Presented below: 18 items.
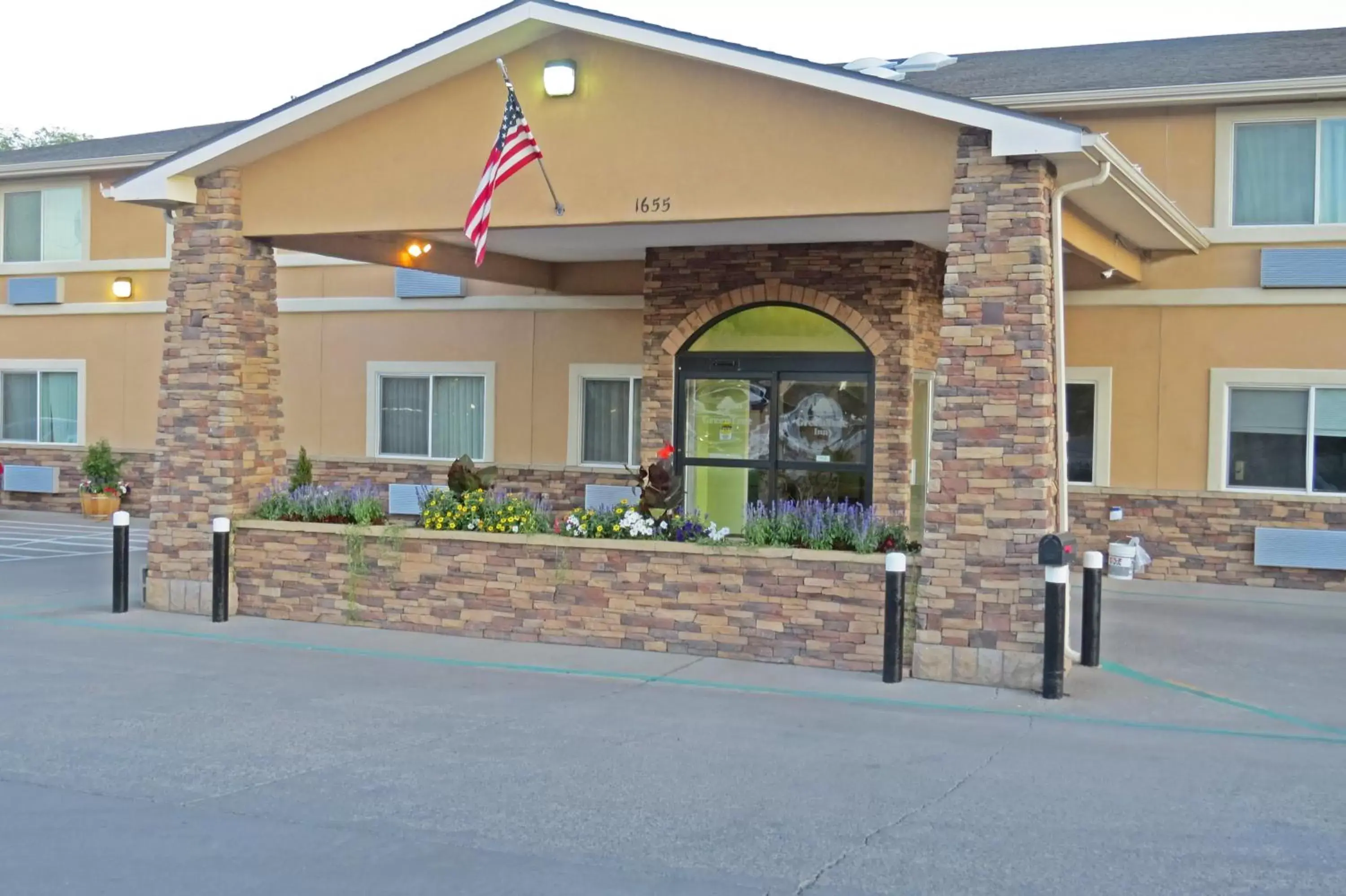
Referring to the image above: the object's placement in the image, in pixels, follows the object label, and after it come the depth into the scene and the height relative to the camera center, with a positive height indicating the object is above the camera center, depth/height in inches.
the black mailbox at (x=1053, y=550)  389.7 -28.5
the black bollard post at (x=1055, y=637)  392.2 -53.1
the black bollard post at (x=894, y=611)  413.4 -49.2
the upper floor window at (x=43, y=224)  904.9 +133.2
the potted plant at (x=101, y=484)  879.1 -33.8
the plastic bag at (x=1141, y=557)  639.1 -49.1
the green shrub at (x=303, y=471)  595.2 -16.2
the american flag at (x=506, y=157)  456.4 +91.4
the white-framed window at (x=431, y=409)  788.6 +15.2
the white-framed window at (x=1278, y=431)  621.9 +9.5
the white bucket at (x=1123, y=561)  637.3 -50.5
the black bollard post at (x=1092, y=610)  423.2 -50.0
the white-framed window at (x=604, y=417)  750.5 +12.2
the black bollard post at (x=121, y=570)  530.3 -53.0
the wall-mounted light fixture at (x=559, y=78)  475.2 +122.2
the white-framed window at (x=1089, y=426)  655.8 +10.6
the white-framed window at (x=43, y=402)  920.3 +18.0
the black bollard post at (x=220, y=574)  514.3 -52.1
